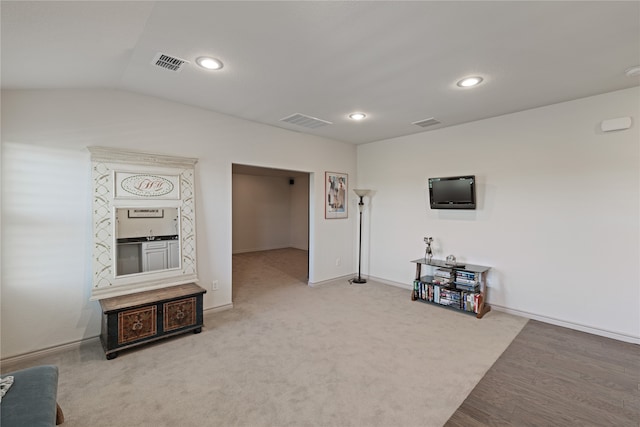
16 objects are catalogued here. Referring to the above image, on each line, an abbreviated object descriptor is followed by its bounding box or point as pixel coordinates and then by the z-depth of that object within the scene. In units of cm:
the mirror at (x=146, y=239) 301
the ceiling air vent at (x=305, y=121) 390
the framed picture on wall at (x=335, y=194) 516
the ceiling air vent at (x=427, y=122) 401
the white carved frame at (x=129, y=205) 286
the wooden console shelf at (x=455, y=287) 373
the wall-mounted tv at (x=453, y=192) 403
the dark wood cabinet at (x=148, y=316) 262
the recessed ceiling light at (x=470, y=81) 269
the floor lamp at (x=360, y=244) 528
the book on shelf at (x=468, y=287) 379
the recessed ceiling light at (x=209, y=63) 232
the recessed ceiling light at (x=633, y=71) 250
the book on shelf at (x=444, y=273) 406
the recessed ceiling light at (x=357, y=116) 377
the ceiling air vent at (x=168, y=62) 230
